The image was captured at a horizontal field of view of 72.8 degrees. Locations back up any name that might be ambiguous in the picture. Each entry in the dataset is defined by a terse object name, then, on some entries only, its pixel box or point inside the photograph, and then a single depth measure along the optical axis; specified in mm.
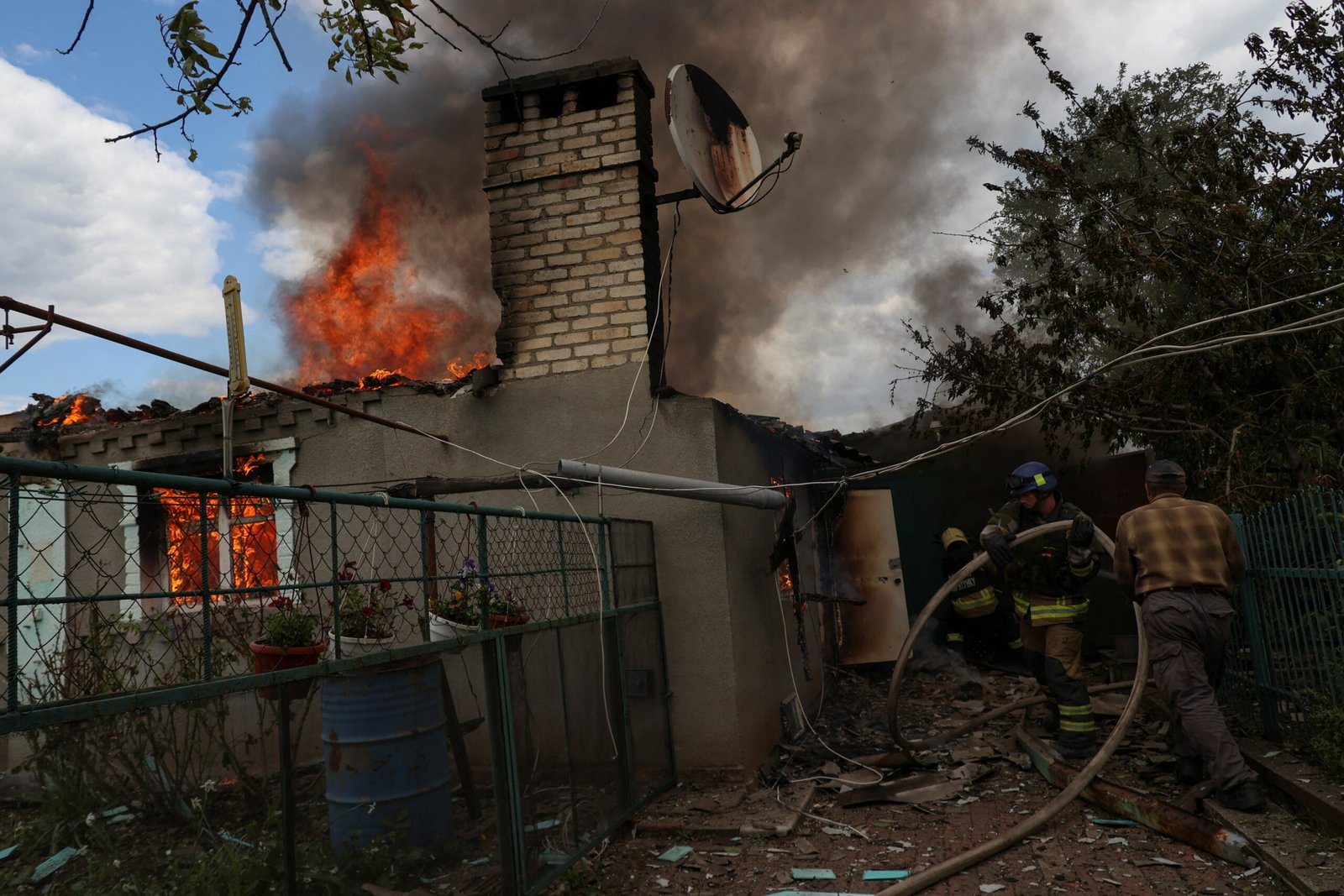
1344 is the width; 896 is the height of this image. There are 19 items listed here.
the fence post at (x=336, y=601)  3352
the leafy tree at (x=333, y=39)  3318
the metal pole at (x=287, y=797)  3078
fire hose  4688
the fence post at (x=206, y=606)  2801
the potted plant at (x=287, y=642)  3307
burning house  6691
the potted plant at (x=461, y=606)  4281
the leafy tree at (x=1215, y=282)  8344
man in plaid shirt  5145
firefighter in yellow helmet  10809
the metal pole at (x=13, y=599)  2203
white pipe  5332
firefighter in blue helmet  6418
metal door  10430
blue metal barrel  3580
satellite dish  6625
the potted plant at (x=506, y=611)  4562
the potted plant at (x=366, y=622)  3811
